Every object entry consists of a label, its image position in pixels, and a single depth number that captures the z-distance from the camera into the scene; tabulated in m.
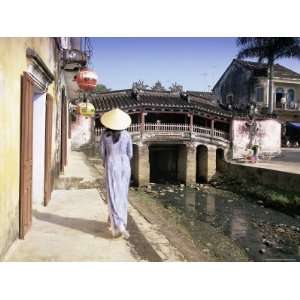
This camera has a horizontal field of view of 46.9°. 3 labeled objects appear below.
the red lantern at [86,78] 7.23
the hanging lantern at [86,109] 11.07
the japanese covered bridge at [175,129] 17.75
